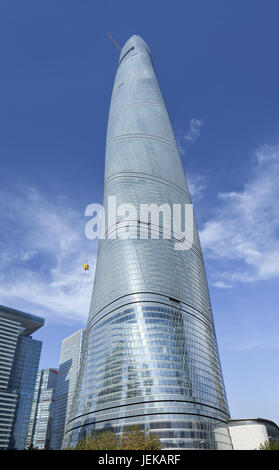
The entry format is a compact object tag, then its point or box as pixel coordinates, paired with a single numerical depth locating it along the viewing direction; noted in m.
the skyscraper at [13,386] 167.62
